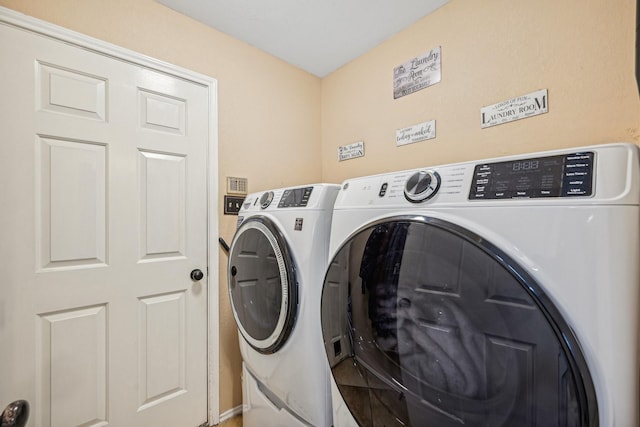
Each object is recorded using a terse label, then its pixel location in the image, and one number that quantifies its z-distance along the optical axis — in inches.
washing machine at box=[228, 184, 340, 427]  39.6
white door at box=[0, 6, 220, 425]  60.7
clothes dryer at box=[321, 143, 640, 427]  19.1
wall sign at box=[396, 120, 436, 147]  59.2
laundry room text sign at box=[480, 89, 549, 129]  45.4
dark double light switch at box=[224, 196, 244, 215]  64.4
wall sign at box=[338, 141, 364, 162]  73.7
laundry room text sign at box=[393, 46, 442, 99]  58.2
